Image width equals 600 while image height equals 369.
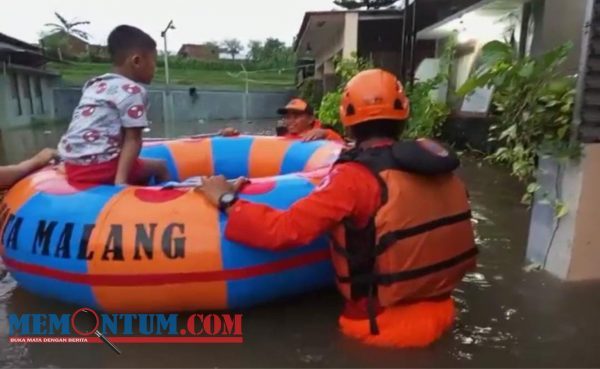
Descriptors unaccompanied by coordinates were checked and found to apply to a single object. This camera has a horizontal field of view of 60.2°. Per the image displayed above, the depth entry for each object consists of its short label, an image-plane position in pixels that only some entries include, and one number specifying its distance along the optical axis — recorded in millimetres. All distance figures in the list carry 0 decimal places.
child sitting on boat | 2682
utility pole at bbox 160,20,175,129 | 21419
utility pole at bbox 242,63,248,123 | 24766
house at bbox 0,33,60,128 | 15562
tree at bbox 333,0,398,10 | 27639
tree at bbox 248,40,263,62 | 43484
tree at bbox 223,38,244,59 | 54166
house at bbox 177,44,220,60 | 50056
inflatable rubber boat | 2324
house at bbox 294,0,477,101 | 10023
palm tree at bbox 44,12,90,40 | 45531
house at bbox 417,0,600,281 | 2684
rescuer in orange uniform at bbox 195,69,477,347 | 2094
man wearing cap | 4648
